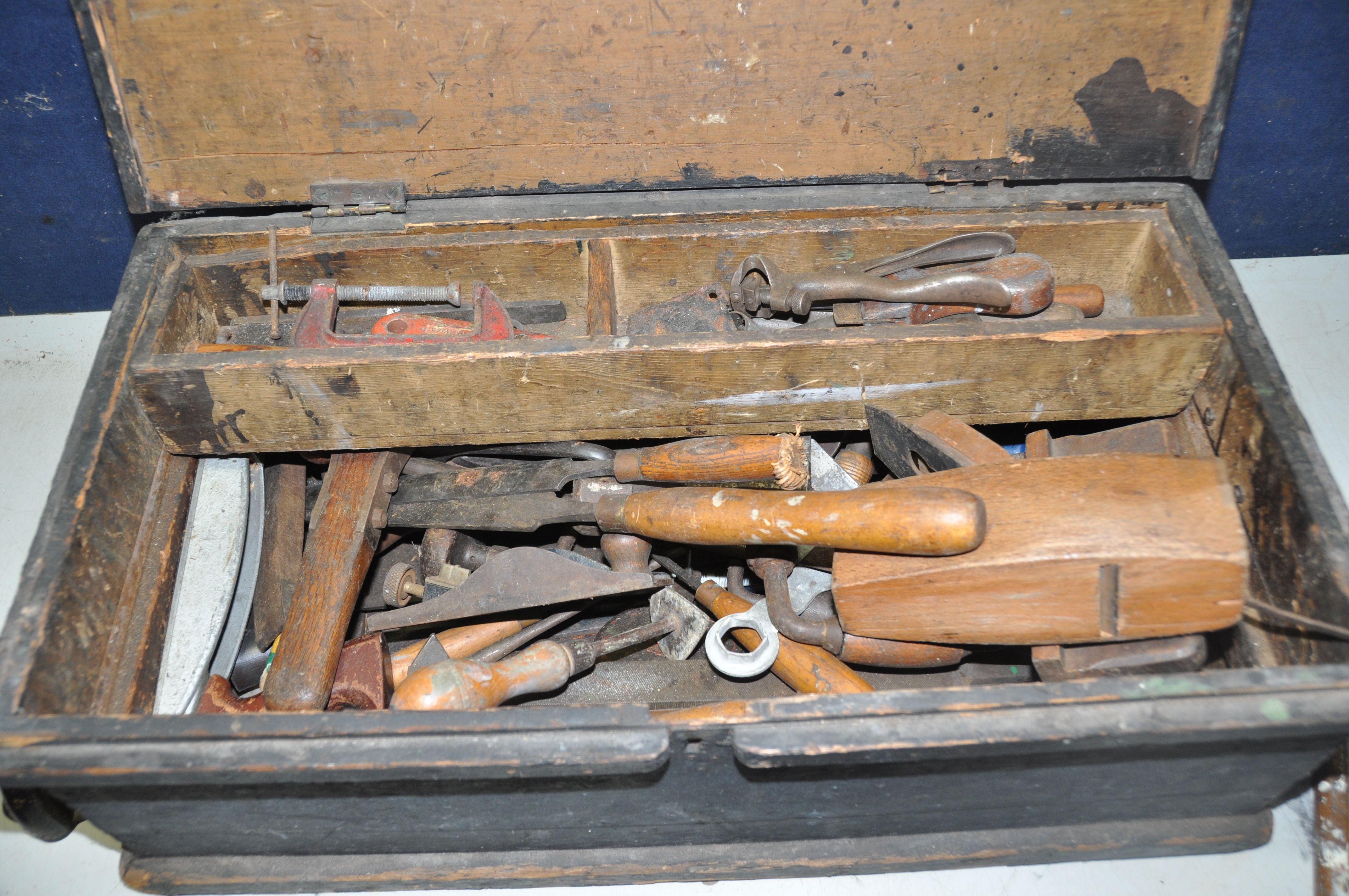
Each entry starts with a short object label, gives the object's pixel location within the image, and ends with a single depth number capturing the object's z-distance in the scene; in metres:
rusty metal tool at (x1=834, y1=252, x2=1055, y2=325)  0.64
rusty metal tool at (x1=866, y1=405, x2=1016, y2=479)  0.61
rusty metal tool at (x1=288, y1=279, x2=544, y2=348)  0.64
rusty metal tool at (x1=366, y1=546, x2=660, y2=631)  0.63
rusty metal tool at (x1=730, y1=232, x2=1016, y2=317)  0.64
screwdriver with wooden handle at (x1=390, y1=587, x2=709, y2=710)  0.56
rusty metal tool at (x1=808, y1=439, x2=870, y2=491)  0.65
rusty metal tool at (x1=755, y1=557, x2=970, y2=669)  0.61
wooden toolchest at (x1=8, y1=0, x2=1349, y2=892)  0.53
